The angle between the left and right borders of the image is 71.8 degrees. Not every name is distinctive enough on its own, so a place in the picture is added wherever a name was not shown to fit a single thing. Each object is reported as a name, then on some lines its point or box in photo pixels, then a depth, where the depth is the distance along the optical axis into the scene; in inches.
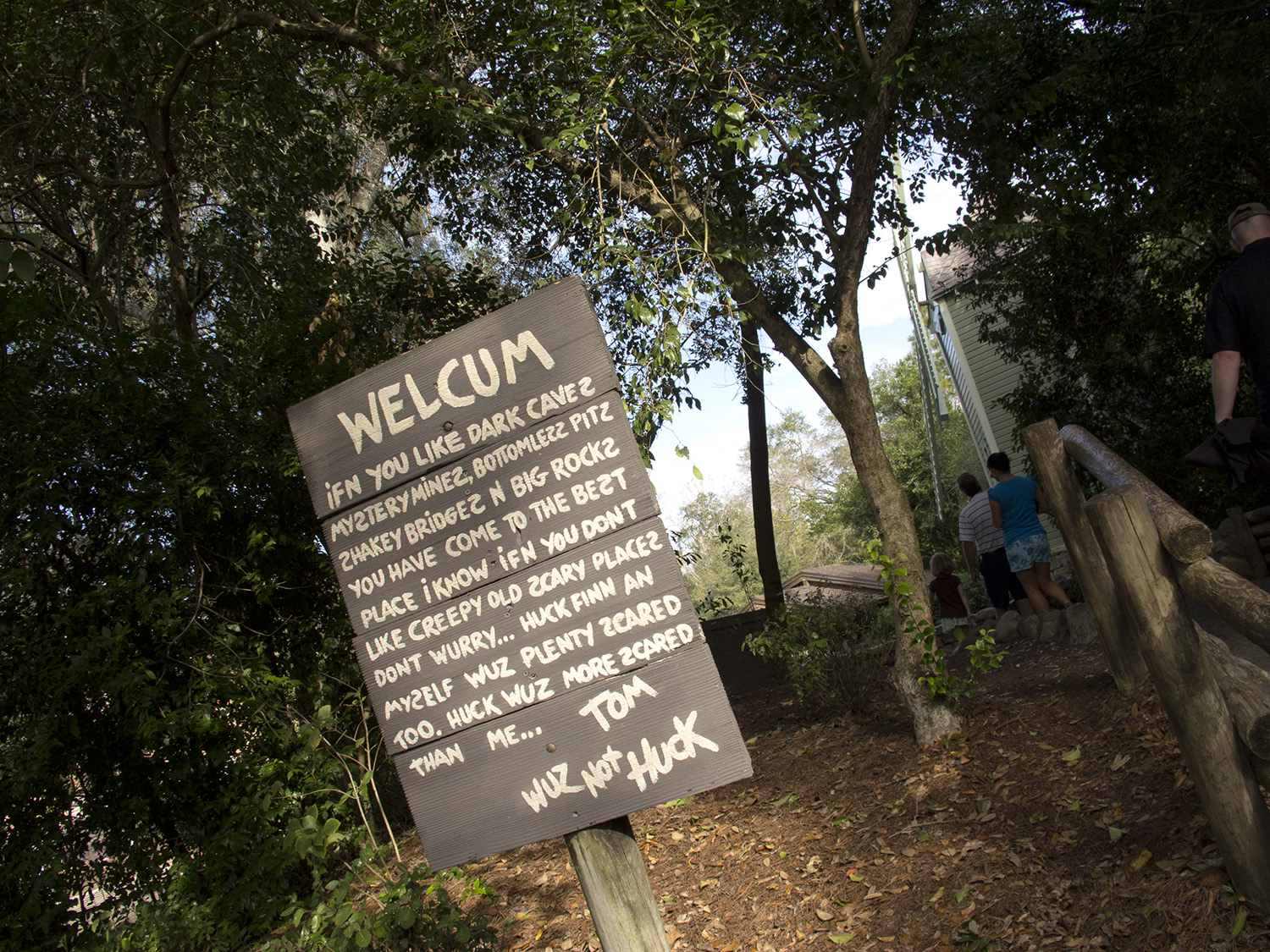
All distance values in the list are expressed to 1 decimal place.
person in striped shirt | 309.6
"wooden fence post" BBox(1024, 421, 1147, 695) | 182.4
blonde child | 363.9
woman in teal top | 287.7
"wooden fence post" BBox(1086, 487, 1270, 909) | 106.7
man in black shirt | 137.4
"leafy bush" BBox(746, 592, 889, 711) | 244.5
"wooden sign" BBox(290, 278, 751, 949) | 95.6
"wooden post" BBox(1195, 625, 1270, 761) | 102.0
